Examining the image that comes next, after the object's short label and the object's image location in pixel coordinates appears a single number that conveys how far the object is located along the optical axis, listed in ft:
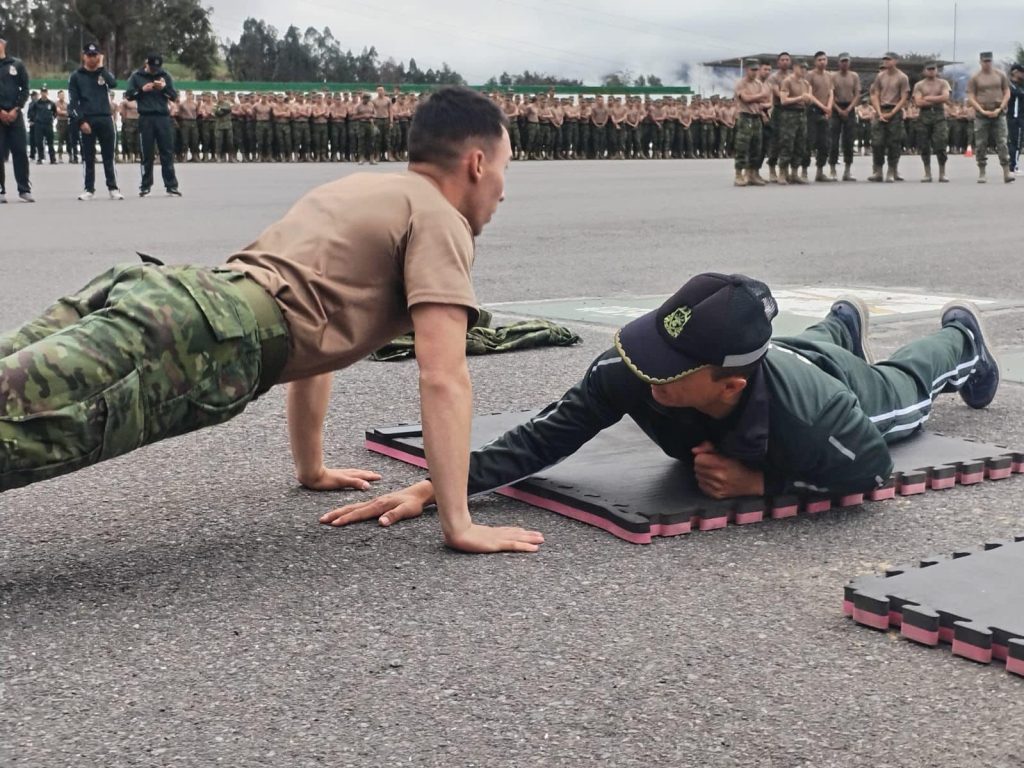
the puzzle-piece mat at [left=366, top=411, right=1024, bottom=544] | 10.87
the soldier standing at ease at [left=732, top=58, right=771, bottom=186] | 67.82
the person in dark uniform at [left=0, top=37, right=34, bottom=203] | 52.75
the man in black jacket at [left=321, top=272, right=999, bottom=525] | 10.19
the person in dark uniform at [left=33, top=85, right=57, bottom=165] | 120.47
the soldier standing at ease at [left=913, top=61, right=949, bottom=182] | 76.02
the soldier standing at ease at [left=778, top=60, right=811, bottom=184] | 70.18
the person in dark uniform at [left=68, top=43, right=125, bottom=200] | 55.88
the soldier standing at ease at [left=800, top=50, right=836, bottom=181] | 71.31
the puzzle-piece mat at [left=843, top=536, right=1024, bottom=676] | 8.12
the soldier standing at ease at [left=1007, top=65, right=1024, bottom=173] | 80.12
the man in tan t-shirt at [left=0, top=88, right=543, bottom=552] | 9.04
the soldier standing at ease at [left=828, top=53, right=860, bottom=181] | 72.00
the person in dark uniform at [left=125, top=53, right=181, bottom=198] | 58.49
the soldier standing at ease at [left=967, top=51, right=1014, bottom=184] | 70.23
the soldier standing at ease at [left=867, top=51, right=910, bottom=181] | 73.00
